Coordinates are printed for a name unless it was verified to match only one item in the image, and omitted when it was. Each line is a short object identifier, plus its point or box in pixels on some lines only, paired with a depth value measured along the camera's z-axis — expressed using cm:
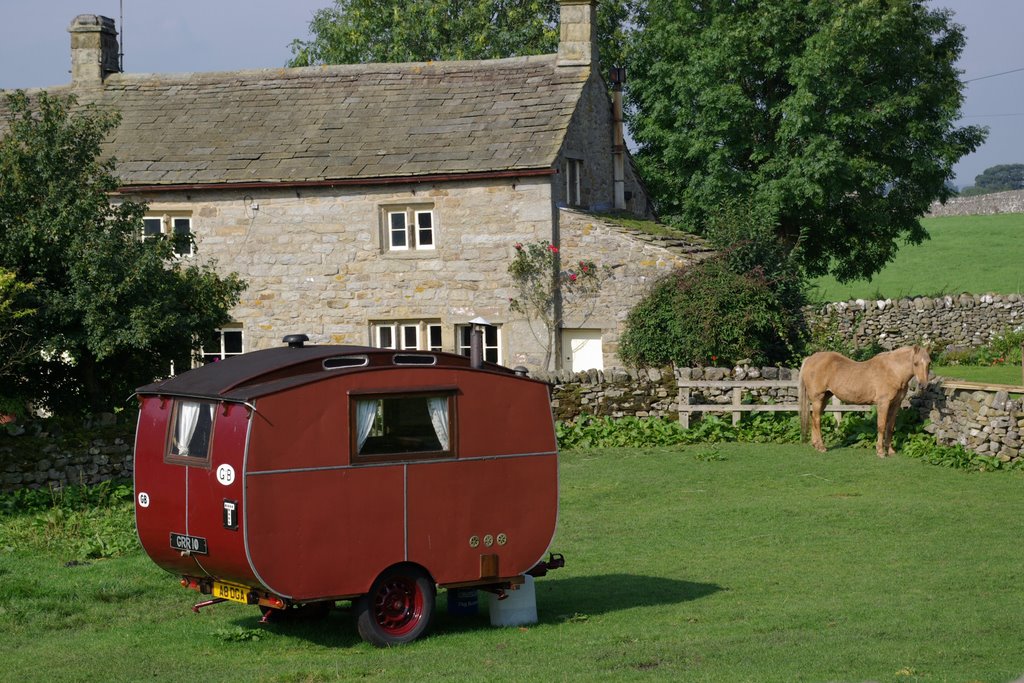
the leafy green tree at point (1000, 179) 16344
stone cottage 2814
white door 2833
